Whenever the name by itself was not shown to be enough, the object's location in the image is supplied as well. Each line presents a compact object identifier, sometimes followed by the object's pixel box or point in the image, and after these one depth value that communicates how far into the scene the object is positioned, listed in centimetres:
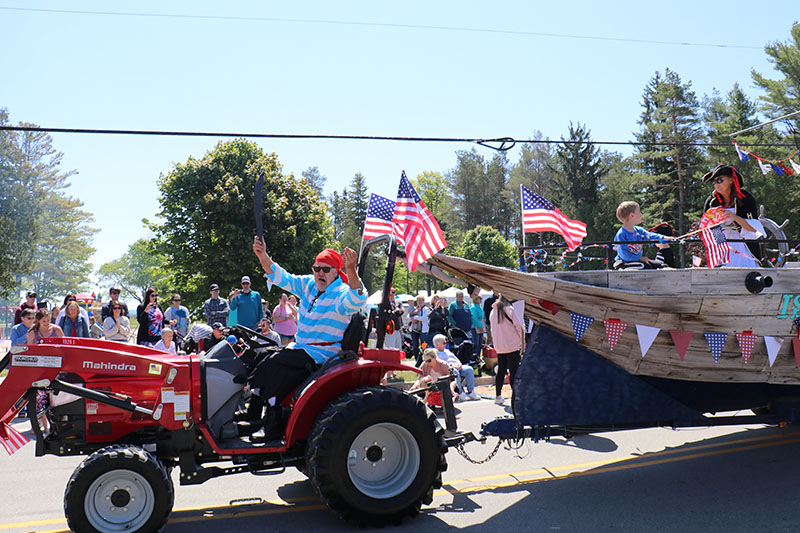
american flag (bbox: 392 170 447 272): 494
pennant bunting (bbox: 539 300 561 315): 496
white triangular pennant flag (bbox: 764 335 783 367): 522
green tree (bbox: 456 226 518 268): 4900
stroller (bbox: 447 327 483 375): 1325
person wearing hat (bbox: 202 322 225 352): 721
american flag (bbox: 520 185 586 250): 633
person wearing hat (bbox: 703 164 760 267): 618
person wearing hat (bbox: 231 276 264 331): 1200
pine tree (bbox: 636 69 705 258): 3778
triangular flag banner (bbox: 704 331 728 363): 510
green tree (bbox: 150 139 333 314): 2728
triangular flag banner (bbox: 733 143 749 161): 956
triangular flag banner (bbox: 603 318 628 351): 499
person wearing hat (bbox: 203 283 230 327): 1198
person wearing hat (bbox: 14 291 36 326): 1024
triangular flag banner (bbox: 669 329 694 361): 507
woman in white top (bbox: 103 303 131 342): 1066
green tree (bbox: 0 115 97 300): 4650
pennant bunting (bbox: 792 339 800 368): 532
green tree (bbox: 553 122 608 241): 4931
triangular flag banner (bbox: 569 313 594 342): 495
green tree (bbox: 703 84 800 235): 3250
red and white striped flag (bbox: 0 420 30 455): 419
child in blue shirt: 596
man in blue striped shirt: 475
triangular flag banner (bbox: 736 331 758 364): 516
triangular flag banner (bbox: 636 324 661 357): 499
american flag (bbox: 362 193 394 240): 609
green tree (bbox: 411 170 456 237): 5728
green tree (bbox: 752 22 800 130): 3131
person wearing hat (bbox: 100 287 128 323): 1070
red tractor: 410
